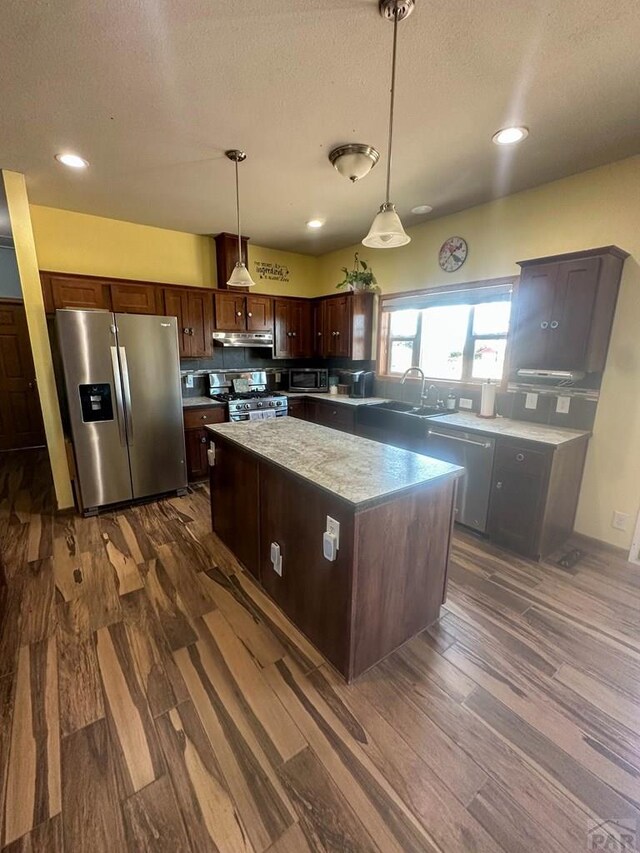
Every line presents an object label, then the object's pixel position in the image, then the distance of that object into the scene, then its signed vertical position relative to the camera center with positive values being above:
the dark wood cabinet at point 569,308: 2.41 +0.32
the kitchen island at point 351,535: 1.54 -0.88
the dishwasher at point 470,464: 2.76 -0.88
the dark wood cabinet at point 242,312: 4.25 +0.44
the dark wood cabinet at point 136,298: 3.58 +0.50
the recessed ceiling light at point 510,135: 2.07 +1.26
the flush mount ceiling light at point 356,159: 2.25 +1.18
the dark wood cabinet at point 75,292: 3.27 +0.51
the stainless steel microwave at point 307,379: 4.93 -0.39
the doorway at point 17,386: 5.04 -0.56
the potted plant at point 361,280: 4.09 +0.79
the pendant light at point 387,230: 1.69 +0.57
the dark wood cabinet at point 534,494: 2.46 -1.00
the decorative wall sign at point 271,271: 4.76 +1.04
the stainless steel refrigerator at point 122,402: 3.00 -0.49
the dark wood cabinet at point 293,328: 4.75 +0.29
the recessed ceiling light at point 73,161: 2.42 +1.26
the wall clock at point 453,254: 3.38 +0.93
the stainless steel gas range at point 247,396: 4.11 -0.56
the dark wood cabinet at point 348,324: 4.36 +0.32
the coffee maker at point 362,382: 4.44 -0.39
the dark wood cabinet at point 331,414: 4.05 -0.77
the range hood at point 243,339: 4.28 +0.12
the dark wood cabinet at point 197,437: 3.88 -0.95
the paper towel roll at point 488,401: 3.16 -0.43
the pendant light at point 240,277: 2.72 +0.54
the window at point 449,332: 3.33 +0.20
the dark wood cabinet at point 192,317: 3.91 +0.36
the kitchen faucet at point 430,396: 3.81 -0.47
